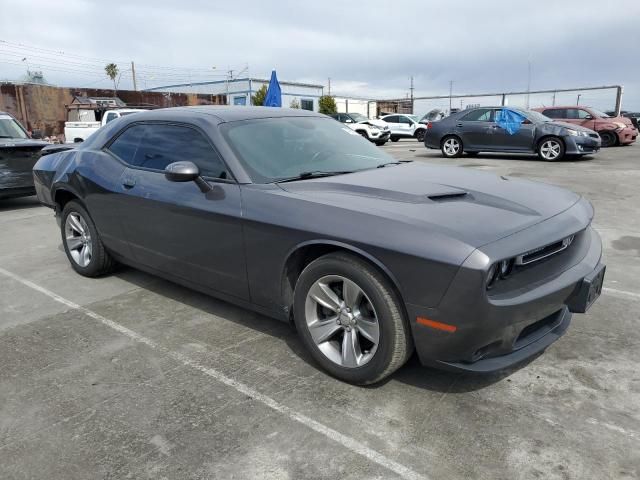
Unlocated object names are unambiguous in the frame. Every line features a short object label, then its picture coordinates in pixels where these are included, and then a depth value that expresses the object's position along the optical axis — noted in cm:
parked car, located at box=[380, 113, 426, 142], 2698
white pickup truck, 1633
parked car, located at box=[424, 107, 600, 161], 1366
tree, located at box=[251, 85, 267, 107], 4106
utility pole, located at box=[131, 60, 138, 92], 6334
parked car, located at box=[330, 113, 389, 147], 2303
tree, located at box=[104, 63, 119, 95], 7288
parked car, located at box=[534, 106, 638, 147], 1748
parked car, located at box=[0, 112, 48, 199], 798
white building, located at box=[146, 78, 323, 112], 4453
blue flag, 1384
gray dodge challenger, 241
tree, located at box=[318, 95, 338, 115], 4472
